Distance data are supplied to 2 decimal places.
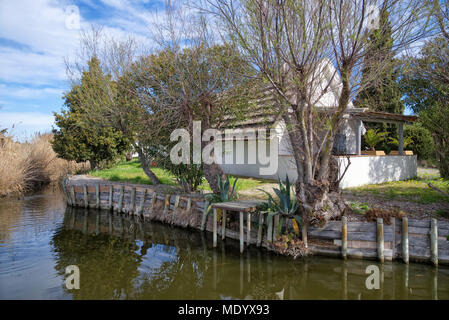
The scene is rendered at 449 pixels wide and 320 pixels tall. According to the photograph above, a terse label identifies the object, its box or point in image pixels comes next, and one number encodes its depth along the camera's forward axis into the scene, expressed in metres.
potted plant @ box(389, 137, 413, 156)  20.18
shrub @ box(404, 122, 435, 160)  20.64
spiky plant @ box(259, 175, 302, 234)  7.13
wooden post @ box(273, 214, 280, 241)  7.23
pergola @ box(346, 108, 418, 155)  13.14
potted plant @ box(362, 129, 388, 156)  19.59
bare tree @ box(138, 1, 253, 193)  9.31
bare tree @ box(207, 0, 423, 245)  5.95
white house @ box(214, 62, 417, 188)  12.29
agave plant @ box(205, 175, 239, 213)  9.06
